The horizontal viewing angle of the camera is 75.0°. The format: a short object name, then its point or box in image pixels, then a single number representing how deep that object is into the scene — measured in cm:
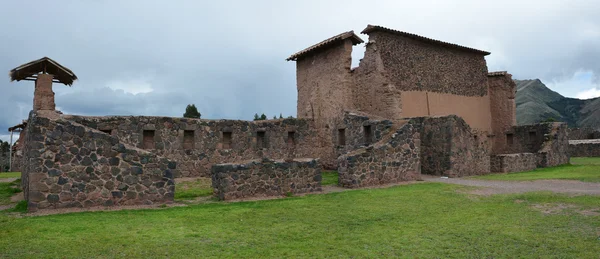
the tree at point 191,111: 4210
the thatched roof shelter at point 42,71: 1568
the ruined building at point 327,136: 995
